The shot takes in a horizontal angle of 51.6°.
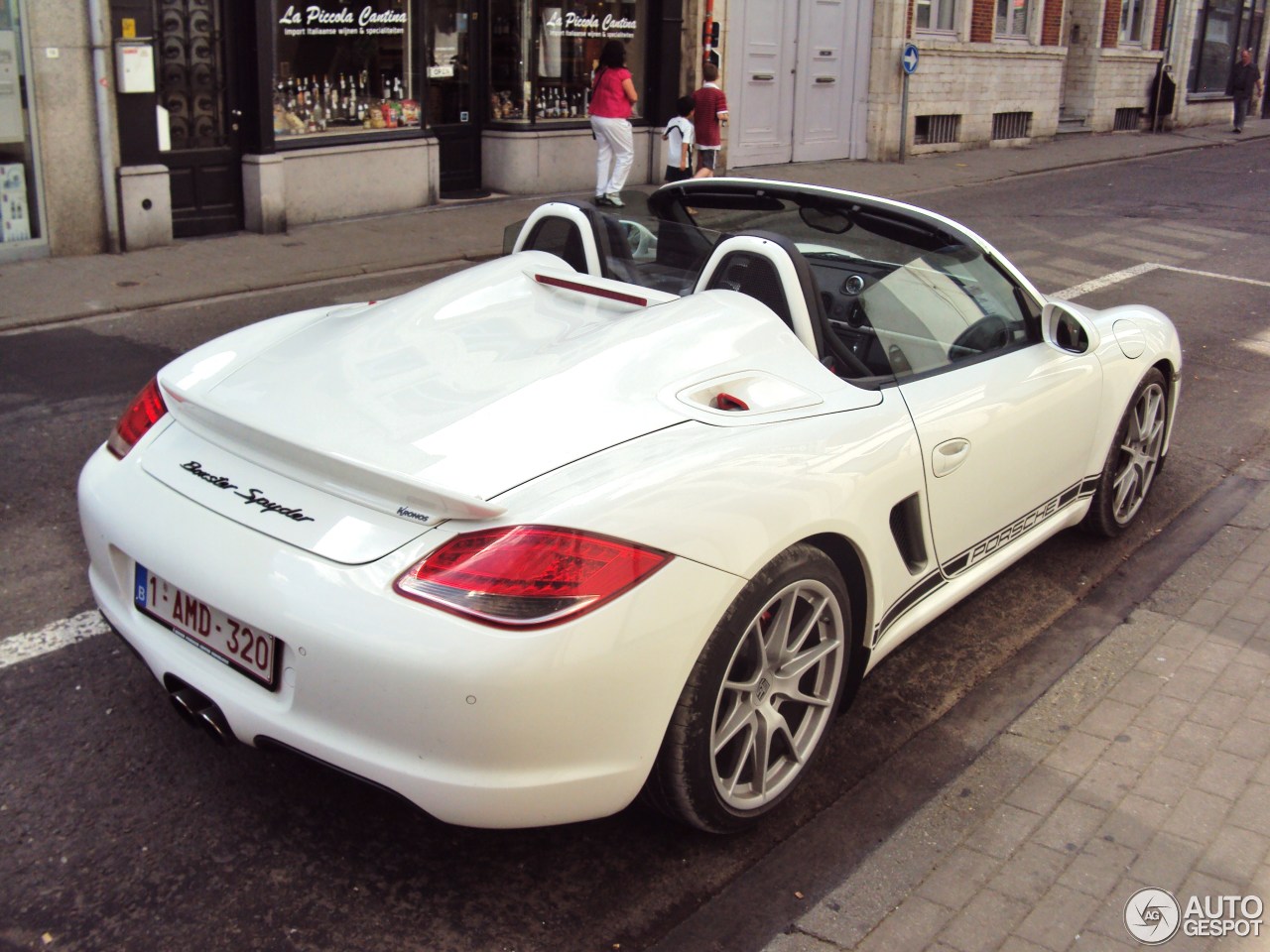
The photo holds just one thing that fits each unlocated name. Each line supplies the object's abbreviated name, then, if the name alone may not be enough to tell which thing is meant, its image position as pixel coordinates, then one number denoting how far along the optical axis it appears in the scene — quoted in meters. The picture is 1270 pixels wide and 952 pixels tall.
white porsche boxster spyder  2.72
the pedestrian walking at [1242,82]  29.23
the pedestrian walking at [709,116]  14.63
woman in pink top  14.23
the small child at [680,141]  14.06
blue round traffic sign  20.05
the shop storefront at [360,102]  11.77
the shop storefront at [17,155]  10.32
